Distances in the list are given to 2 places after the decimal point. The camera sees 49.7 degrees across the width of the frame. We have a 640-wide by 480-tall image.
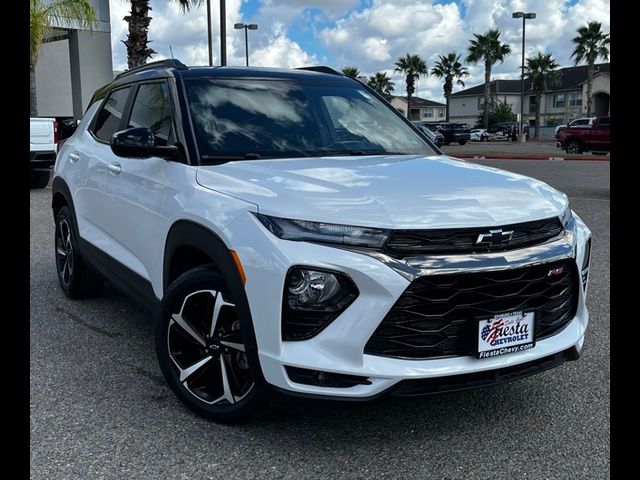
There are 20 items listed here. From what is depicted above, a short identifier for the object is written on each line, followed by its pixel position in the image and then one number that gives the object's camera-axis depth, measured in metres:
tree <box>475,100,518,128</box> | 76.75
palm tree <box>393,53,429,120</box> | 75.56
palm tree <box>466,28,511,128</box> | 64.69
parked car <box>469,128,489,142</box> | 55.00
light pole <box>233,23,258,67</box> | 38.97
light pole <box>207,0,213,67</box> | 22.19
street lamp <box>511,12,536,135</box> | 44.62
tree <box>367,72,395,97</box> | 87.62
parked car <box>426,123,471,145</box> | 44.81
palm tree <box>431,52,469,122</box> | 77.38
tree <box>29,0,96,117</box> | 22.86
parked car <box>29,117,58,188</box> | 14.02
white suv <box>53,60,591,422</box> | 2.76
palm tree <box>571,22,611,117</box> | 62.03
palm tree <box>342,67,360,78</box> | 75.81
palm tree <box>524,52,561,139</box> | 64.75
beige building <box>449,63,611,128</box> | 69.50
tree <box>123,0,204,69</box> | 20.03
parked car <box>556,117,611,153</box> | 27.17
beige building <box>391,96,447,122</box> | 113.88
